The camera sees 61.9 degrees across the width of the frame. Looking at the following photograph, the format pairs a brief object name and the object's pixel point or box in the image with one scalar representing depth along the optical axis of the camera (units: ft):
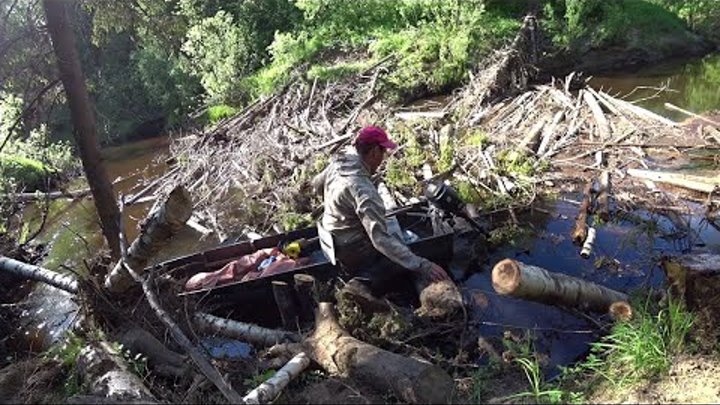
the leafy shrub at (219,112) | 62.69
